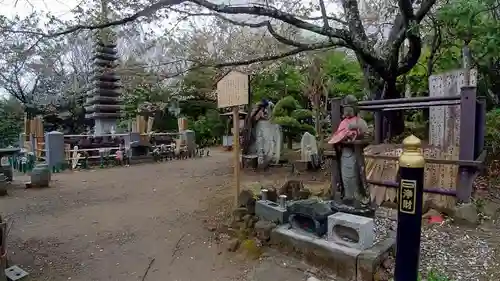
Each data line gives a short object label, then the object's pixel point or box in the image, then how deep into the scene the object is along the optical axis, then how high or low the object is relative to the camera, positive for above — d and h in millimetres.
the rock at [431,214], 4719 -1158
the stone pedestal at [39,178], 8789 -1313
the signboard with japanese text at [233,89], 5176 +644
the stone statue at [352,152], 4203 -278
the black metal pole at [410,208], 1861 -426
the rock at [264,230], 4477 -1343
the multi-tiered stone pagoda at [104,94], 15109 +1533
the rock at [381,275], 3340 -1444
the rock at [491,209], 4775 -1119
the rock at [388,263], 3506 -1390
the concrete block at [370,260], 3357 -1310
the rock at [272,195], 5129 -1006
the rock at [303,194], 5473 -1060
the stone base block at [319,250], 3523 -1355
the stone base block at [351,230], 3604 -1102
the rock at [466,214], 4441 -1102
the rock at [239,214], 5139 -1299
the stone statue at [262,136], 10641 -230
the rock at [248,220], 4871 -1332
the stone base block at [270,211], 4535 -1142
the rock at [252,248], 4281 -1537
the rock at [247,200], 5164 -1130
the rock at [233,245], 4473 -1549
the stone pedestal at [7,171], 9204 -1219
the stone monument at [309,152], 9539 -633
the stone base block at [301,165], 9539 -1017
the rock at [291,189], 5531 -998
